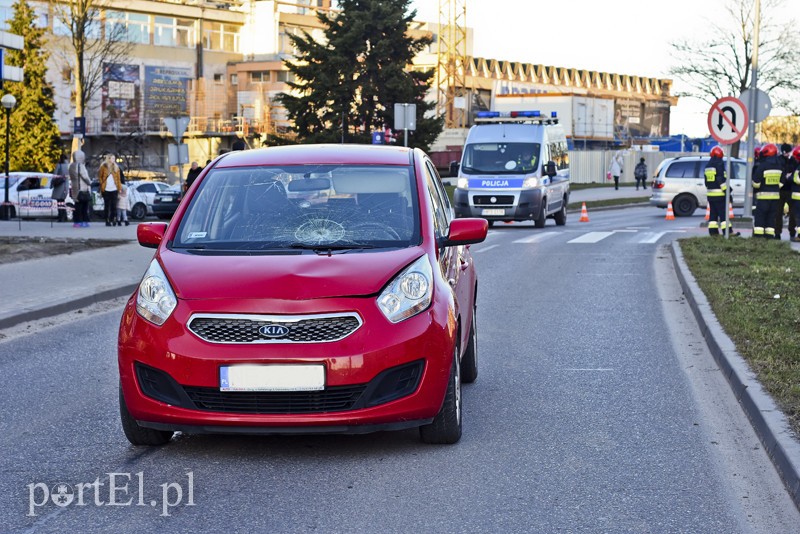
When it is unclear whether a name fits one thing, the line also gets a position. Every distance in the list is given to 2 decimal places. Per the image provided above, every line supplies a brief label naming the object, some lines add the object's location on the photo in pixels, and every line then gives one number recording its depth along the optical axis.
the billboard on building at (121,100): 81.31
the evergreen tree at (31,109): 65.50
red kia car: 5.84
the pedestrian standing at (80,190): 28.91
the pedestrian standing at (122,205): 30.94
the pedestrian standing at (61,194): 32.62
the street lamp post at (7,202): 33.05
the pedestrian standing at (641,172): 63.38
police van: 29.30
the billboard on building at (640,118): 97.75
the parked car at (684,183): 37.31
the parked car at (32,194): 36.53
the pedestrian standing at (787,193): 24.10
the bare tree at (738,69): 61.75
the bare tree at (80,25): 49.81
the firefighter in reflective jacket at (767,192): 22.66
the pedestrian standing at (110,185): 29.66
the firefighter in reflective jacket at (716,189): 23.00
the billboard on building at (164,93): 84.56
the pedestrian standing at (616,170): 62.19
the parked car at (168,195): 40.25
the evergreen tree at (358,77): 55.34
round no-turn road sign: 20.52
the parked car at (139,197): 39.06
